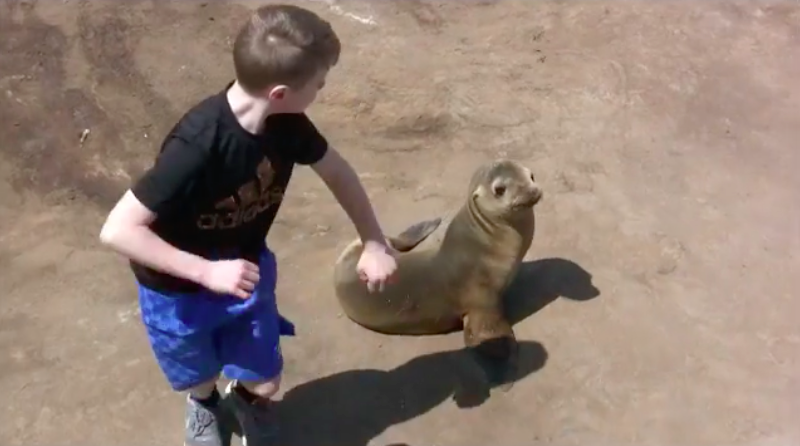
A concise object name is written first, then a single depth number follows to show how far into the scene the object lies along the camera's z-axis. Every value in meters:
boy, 2.23
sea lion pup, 3.31
